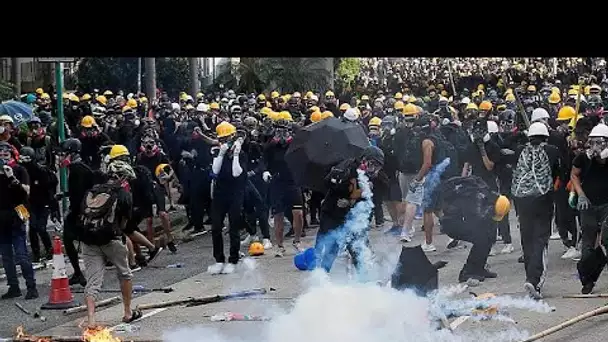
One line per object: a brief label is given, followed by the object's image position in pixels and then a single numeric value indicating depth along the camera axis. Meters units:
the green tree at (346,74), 36.83
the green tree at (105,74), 33.12
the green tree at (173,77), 34.22
